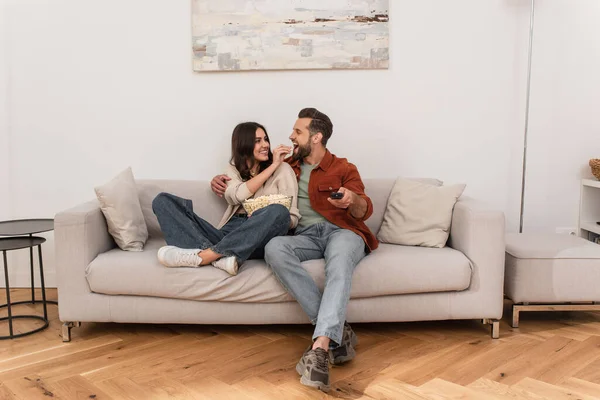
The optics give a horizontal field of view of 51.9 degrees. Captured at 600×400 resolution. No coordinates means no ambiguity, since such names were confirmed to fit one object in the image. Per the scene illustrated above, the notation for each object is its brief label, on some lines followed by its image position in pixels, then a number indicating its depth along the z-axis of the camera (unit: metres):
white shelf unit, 3.78
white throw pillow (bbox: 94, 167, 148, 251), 3.00
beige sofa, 2.81
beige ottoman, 3.00
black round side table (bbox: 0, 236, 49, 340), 2.97
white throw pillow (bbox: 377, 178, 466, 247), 3.11
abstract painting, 3.63
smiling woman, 2.79
